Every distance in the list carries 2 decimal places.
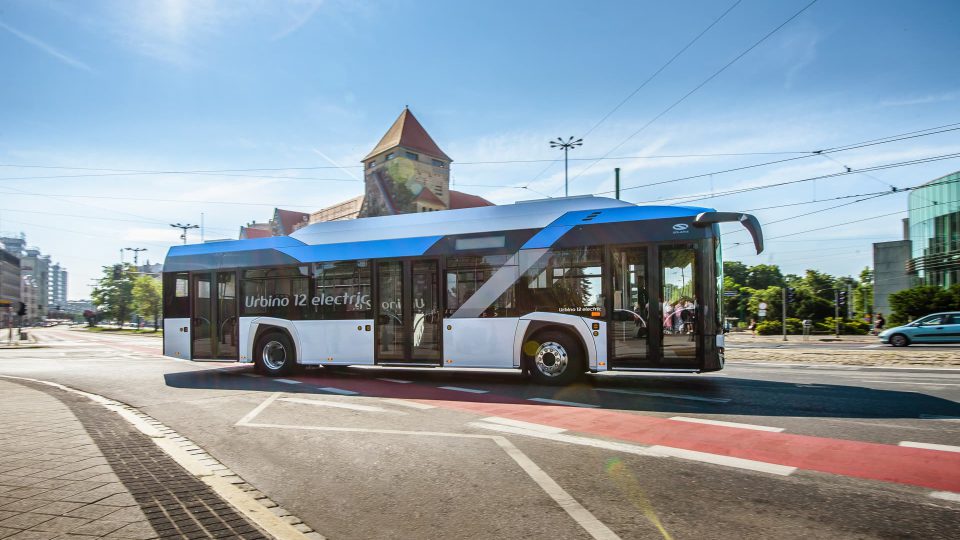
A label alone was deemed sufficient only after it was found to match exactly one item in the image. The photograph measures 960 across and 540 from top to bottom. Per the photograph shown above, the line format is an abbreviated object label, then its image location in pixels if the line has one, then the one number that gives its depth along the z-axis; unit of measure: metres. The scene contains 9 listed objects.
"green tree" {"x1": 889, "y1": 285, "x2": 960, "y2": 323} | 31.91
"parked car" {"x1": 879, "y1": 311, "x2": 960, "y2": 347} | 22.90
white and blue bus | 9.10
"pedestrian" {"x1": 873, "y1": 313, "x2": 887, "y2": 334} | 37.30
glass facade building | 41.97
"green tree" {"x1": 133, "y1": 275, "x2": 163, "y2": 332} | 63.09
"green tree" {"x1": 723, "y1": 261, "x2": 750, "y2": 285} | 108.94
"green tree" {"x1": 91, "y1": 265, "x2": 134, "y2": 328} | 69.19
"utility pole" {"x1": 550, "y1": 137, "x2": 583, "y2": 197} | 42.28
